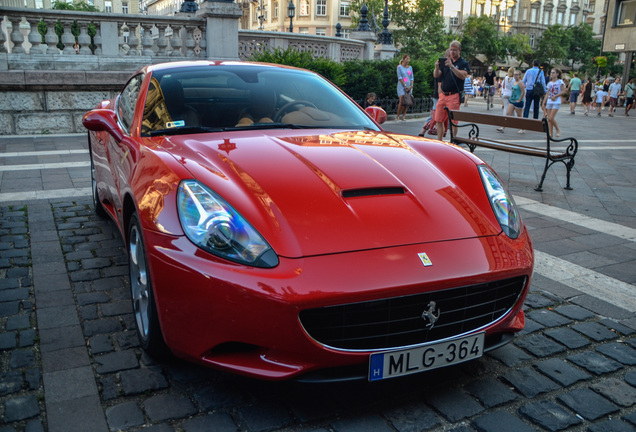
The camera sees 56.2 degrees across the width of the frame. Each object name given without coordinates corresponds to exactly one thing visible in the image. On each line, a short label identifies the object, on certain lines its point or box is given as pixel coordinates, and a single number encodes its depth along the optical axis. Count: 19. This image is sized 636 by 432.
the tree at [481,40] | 66.12
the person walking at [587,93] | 25.86
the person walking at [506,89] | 17.86
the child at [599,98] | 25.03
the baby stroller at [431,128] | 12.15
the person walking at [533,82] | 15.63
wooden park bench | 7.18
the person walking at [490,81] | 26.73
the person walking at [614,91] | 25.09
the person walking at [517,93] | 14.86
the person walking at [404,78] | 15.44
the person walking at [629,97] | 25.79
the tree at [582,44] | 76.69
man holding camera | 10.39
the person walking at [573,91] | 24.69
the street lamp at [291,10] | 41.97
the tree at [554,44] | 74.62
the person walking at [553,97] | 13.62
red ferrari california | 2.25
